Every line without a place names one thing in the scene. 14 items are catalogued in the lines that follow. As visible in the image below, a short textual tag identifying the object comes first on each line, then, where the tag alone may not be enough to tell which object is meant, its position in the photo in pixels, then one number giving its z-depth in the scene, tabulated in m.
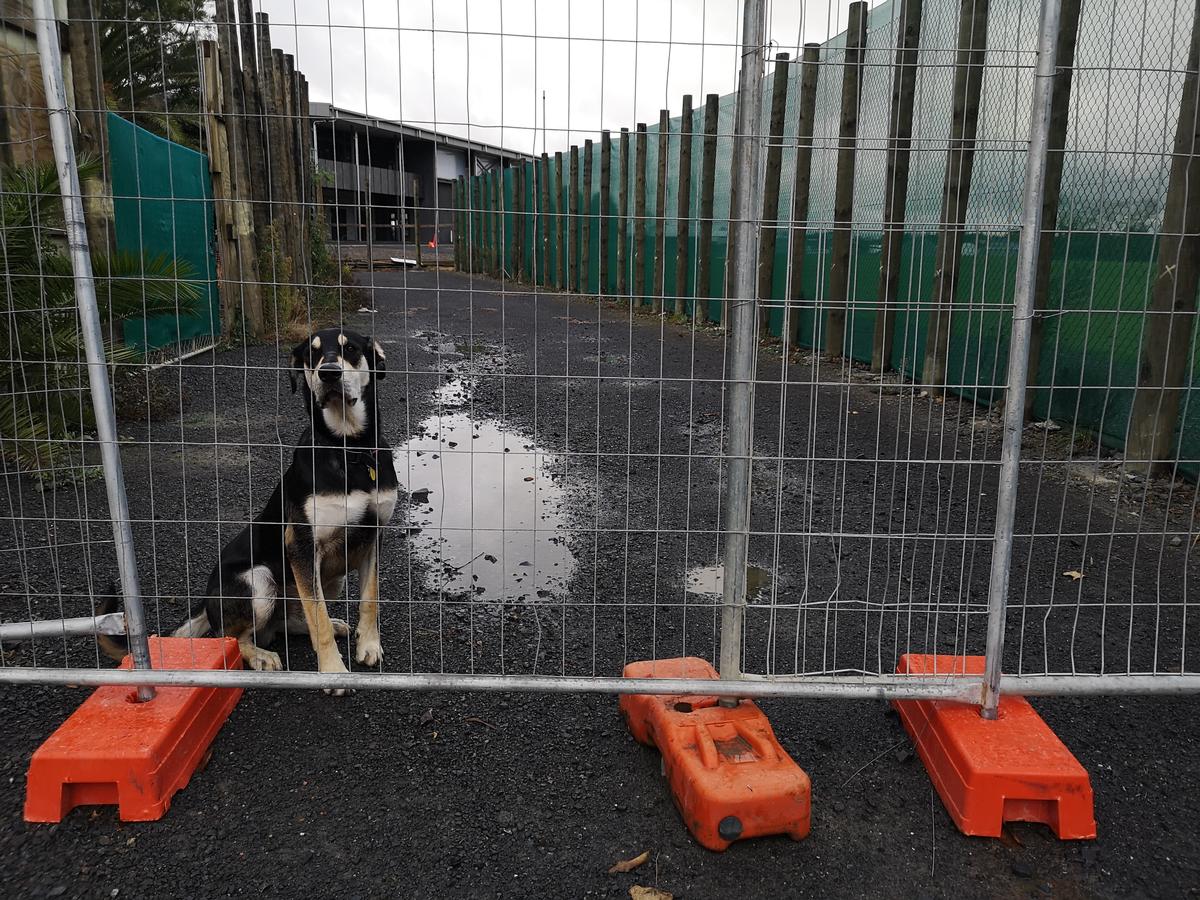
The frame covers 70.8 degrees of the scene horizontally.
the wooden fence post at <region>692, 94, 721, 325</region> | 13.02
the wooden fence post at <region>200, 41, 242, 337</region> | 10.49
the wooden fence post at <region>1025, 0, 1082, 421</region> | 6.77
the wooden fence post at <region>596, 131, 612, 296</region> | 18.16
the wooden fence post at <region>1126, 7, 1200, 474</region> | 5.55
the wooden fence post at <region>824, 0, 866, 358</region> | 9.56
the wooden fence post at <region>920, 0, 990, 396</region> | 7.49
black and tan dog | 3.31
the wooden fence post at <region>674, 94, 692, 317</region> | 14.60
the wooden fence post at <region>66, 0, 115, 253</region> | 7.54
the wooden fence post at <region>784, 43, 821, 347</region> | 10.73
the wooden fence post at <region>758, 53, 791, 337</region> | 11.38
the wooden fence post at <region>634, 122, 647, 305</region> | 16.23
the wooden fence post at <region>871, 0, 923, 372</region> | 8.41
